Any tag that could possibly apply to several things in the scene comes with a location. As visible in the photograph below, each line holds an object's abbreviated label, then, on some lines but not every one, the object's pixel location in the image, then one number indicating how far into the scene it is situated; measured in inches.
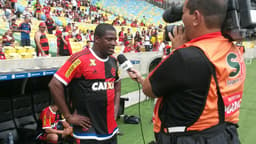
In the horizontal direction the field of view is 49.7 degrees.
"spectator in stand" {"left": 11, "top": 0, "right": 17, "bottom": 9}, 569.6
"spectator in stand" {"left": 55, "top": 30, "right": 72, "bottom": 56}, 369.1
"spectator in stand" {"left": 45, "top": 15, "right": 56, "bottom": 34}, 494.0
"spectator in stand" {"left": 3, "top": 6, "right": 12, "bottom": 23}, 491.8
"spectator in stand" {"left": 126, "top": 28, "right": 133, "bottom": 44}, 695.7
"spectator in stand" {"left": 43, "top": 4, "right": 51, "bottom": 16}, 645.7
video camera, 54.5
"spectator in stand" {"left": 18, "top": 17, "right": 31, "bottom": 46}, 392.2
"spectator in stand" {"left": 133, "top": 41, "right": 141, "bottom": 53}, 644.6
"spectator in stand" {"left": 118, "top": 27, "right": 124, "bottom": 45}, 654.4
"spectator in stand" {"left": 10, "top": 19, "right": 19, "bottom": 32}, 420.7
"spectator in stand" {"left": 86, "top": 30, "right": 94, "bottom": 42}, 600.5
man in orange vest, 54.9
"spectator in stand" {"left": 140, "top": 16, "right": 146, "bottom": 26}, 1073.8
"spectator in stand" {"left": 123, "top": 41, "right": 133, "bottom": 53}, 592.1
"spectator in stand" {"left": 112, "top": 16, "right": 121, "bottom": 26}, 878.8
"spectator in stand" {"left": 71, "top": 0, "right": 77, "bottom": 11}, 835.3
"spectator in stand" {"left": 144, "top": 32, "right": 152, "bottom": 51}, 671.0
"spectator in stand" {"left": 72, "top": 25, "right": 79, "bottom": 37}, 563.2
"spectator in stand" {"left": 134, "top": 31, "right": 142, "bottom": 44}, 701.3
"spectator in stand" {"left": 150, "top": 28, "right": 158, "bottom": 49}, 671.0
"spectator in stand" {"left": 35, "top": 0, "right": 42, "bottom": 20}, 621.3
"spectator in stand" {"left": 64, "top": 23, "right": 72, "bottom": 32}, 584.1
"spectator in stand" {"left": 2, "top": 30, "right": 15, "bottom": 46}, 373.4
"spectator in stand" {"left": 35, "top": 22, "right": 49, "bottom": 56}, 307.3
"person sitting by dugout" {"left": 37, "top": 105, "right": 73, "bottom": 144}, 173.8
